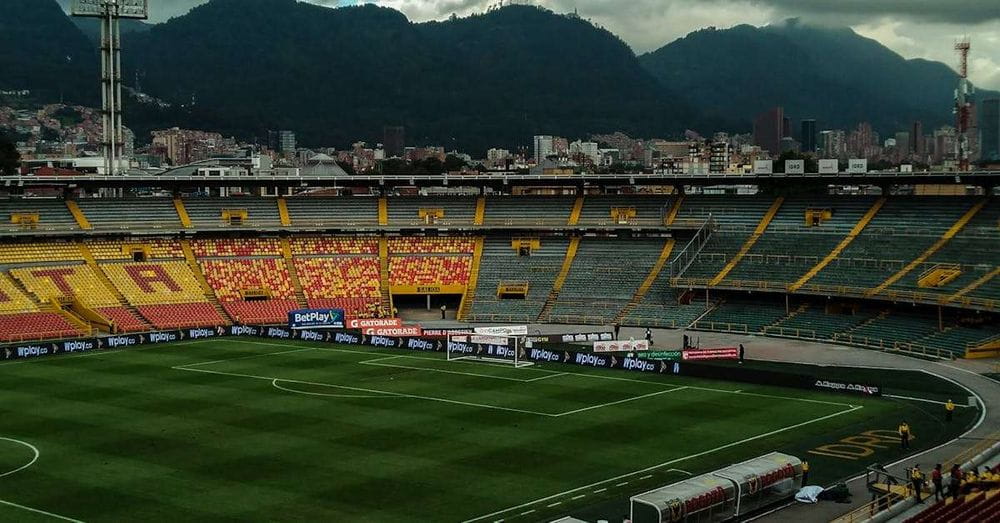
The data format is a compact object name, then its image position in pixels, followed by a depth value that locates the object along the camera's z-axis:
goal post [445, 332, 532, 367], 60.03
